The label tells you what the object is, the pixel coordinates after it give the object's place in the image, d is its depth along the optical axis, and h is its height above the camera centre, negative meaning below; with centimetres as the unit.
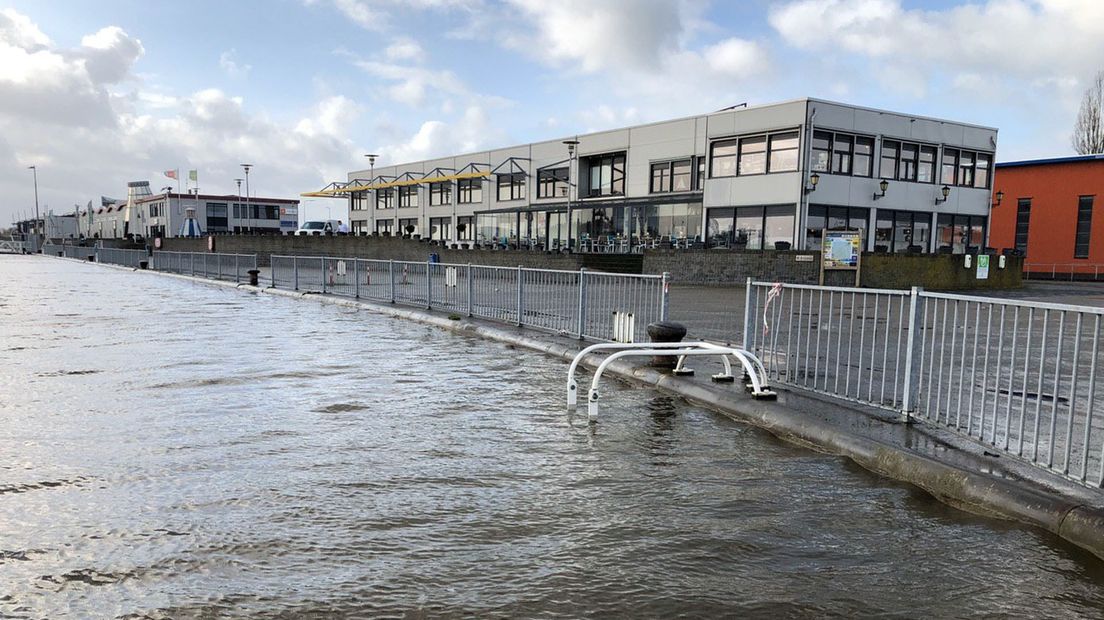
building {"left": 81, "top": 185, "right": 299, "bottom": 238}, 10638 +386
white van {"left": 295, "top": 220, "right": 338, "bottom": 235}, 8099 +183
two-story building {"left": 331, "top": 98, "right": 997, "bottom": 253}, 3716 +394
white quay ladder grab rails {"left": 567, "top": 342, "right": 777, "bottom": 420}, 796 -130
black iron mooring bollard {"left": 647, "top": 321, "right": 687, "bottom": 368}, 1005 -111
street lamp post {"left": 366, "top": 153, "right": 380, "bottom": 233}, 6359 +644
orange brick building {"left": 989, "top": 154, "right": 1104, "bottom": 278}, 5034 +318
